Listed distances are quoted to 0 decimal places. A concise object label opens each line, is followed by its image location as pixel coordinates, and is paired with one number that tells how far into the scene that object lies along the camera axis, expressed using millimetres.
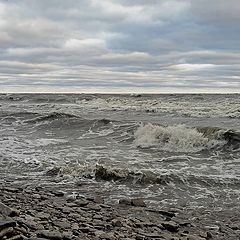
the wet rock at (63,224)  5290
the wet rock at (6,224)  4322
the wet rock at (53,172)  9438
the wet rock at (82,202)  6922
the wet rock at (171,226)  5844
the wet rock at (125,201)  7164
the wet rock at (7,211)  5128
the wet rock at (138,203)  7077
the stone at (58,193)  7595
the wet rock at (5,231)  4180
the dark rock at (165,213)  6564
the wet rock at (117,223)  5702
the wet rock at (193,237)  5430
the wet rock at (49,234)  4566
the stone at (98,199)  7234
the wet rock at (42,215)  5657
